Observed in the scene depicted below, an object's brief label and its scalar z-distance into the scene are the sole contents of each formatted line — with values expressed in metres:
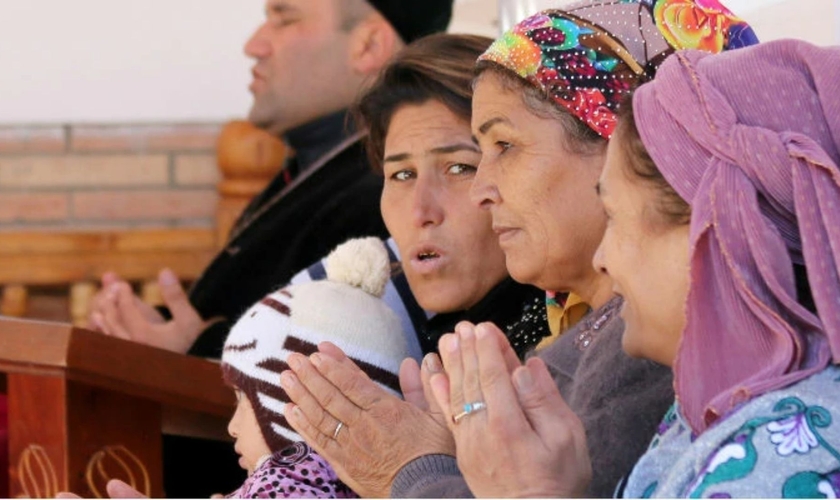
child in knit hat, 4.23
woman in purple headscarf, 2.62
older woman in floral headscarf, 3.61
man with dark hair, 6.63
